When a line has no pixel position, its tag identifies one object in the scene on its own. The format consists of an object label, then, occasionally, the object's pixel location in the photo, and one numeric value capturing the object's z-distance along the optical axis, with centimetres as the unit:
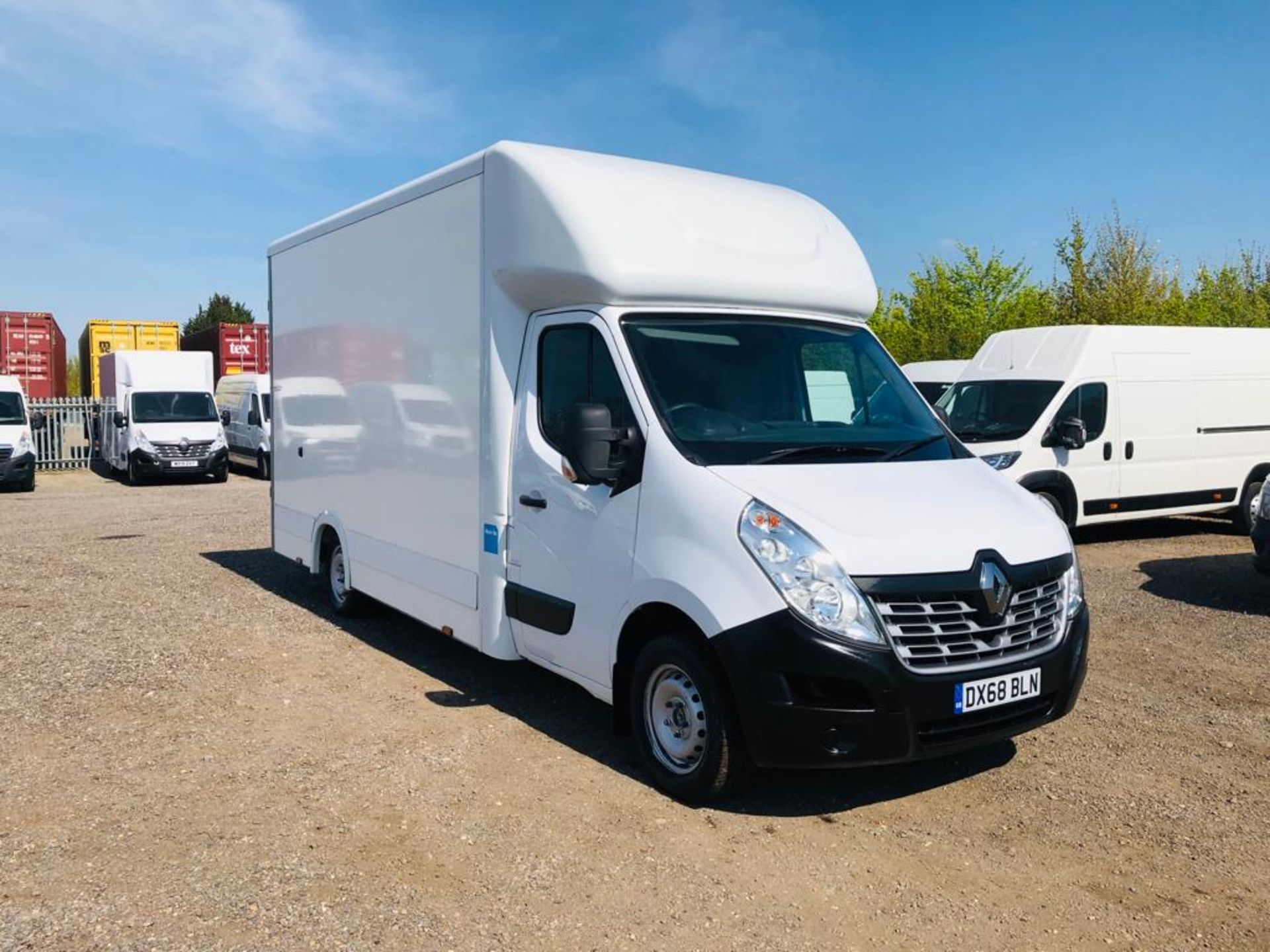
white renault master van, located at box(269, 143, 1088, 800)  436
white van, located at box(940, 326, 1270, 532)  1172
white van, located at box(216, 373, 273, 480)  2339
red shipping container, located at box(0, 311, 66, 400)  2642
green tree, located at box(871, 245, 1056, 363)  3039
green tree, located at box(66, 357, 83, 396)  5531
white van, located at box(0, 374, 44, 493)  1939
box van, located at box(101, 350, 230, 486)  2112
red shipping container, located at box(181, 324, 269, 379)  2811
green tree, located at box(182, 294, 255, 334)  7200
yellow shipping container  2855
